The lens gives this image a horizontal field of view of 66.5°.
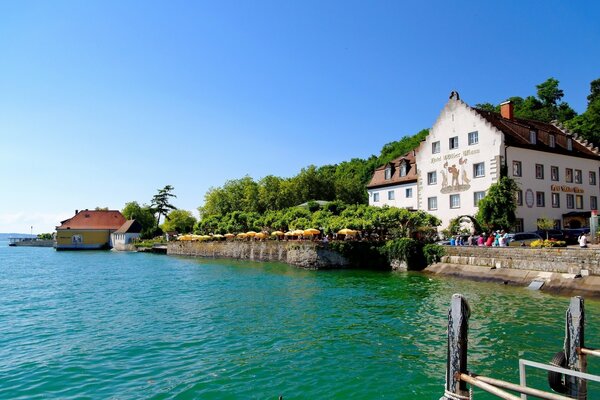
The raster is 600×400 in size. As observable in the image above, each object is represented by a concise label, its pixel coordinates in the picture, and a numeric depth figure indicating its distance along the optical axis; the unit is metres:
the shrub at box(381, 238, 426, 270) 43.58
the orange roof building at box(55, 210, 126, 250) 127.06
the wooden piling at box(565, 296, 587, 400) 9.45
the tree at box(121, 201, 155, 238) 146.12
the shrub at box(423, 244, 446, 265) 41.16
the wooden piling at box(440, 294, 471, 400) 8.03
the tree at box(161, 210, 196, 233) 130.50
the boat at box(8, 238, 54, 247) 175.88
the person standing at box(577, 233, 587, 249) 32.19
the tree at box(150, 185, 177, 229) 147.00
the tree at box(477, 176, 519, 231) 44.80
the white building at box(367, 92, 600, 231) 47.78
